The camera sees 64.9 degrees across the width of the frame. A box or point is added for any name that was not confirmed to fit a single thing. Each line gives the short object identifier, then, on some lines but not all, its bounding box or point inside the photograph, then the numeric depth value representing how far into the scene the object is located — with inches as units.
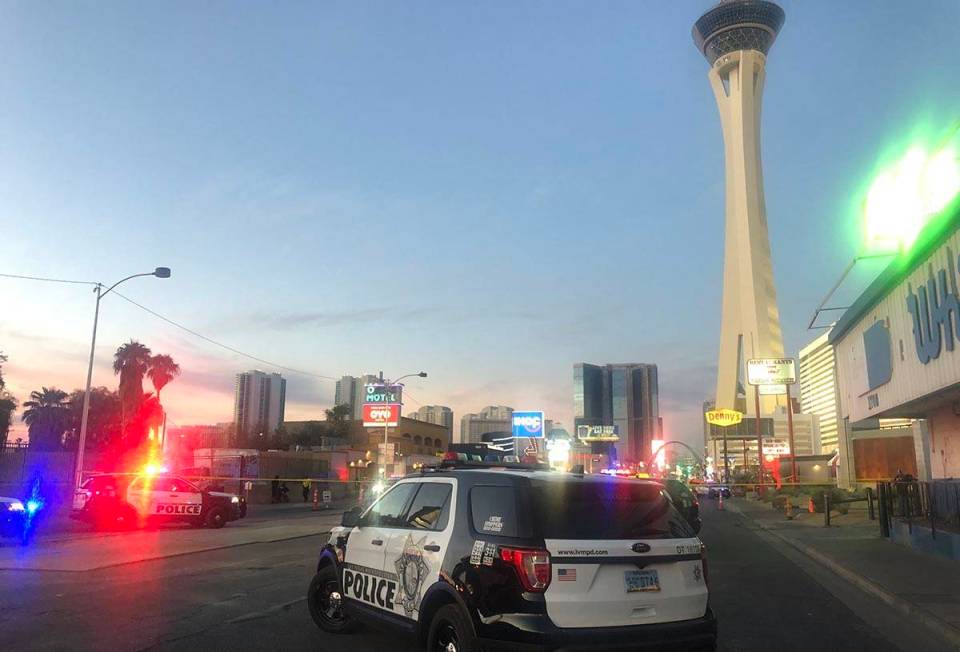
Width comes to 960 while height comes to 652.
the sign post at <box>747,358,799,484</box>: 2847.0
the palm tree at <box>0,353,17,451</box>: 1888.5
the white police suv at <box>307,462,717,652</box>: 207.3
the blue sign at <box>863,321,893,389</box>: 819.4
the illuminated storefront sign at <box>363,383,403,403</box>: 2254.2
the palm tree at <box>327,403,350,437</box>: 4237.2
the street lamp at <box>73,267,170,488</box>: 1165.7
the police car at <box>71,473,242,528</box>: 948.6
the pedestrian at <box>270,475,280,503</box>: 1824.6
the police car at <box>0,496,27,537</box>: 705.6
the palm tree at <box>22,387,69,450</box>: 2319.9
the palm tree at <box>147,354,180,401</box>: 2124.8
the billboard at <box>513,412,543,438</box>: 2815.0
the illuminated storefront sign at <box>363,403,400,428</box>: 2189.5
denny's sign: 3525.1
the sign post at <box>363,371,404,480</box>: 2185.4
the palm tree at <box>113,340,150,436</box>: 2066.9
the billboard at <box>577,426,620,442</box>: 5521.7
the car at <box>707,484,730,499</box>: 1999.5
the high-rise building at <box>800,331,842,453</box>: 7160.4
